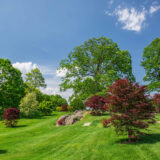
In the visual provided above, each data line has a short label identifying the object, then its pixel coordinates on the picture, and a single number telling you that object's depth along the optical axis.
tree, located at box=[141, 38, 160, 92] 30.70
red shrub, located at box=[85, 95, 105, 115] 19.81
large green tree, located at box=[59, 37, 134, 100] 23.98
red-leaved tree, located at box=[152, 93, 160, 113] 21.59
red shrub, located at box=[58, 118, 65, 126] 19.53
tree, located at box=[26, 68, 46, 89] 52.25
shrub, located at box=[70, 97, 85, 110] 26.95
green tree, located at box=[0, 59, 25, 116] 30.92
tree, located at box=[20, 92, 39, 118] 32.49
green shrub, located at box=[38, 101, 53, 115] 36.53
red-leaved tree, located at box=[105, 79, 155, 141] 8.25
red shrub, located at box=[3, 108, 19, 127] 21.84
